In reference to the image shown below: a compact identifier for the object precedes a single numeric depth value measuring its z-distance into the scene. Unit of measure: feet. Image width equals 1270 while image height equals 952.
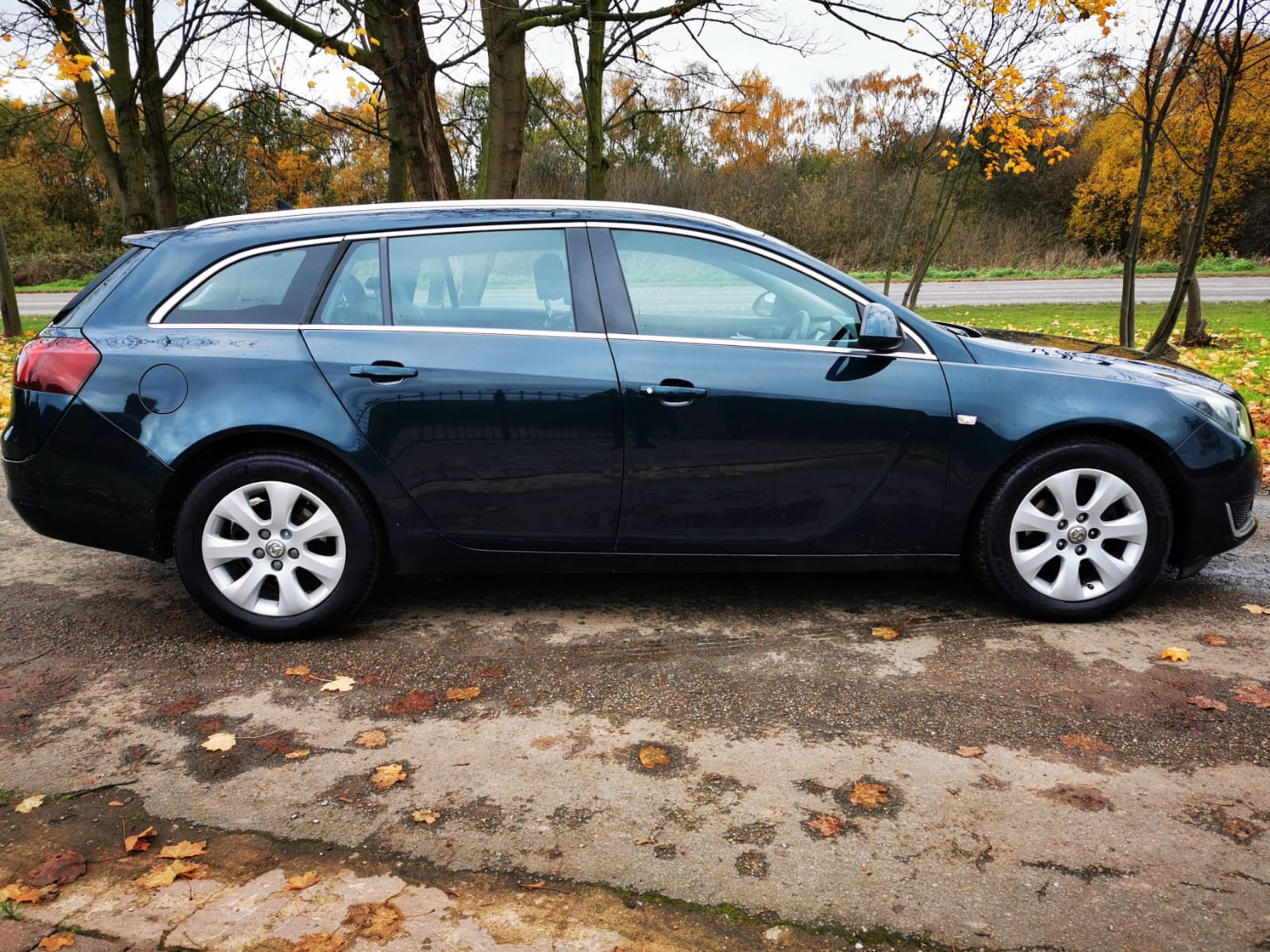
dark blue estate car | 12.28
